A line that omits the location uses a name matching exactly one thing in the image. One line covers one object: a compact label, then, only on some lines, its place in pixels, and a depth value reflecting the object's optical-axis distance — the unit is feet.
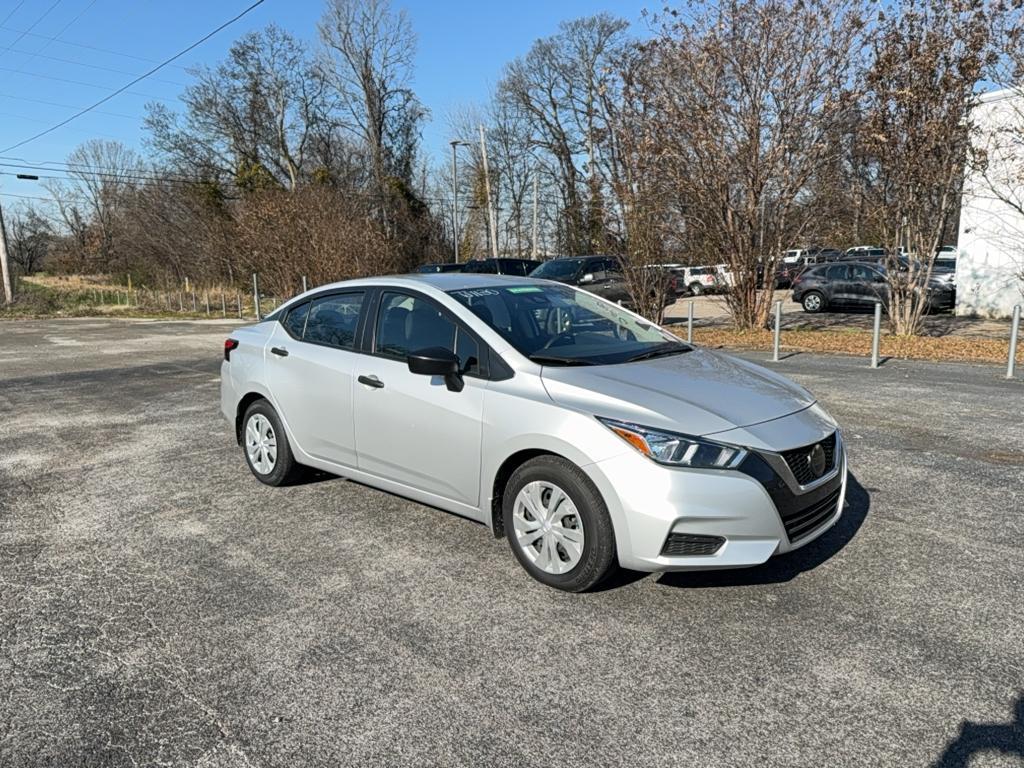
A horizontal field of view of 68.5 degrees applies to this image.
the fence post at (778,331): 39.83
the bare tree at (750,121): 46.11
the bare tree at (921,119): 42.01
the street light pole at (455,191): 128.28
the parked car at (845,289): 65.77
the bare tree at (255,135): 133.08
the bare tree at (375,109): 139.95
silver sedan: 11.12
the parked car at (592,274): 61.31
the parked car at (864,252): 101.13
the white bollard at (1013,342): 32.22
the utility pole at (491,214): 120.78
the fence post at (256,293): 77.45
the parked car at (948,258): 73.42
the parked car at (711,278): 53.78
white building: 47.80
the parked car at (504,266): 81.71
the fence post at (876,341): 36.65
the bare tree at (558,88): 152.97
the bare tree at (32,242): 245.45
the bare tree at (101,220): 148.36
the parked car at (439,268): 85.81
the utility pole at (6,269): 102.63
